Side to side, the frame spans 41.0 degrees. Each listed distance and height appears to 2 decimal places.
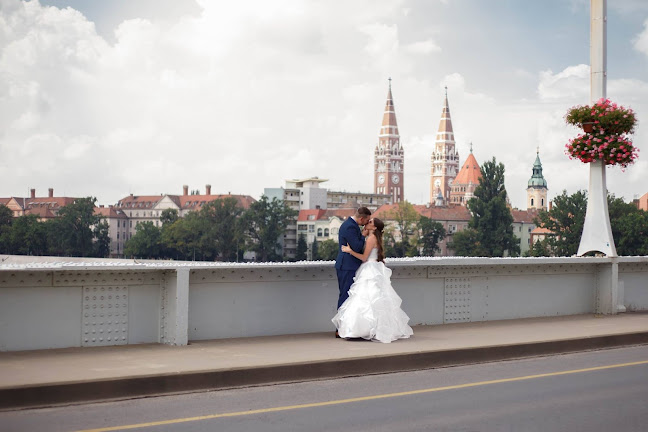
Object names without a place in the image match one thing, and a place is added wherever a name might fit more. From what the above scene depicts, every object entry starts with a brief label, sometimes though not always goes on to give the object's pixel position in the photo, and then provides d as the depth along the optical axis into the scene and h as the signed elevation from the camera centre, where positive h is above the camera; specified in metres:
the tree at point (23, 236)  198.25 +1.03
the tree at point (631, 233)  133.25 +2.63
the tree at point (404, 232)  181.00 +3.07
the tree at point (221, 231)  195.25 +2.88
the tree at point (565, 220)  142.50 +4.86
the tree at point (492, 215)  147.12 +5.68
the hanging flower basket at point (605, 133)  16.53 +2.25
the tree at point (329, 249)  197.62 -0.85
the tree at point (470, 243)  149.75 +0.78
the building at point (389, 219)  185.59 +6.05
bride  11.73 -0.82
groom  12.10 -0.20
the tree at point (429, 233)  181.50 +2.84
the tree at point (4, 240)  198.38 +0.03
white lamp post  16.61 +1.41
